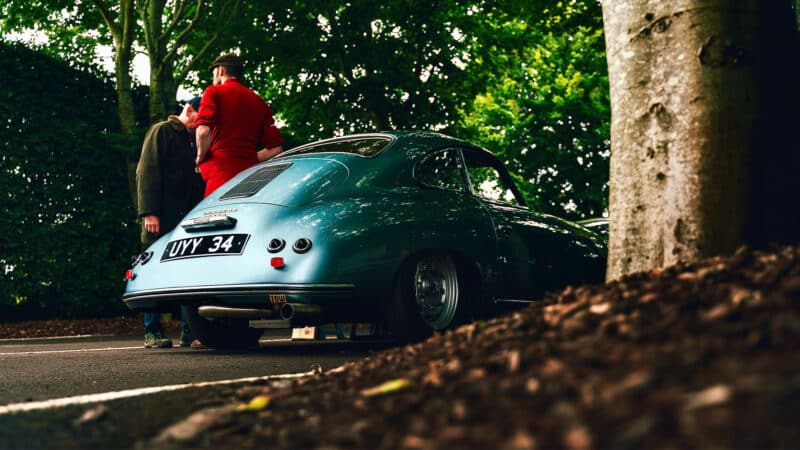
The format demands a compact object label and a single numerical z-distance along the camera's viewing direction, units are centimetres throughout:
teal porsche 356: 591
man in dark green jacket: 805
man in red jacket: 777
